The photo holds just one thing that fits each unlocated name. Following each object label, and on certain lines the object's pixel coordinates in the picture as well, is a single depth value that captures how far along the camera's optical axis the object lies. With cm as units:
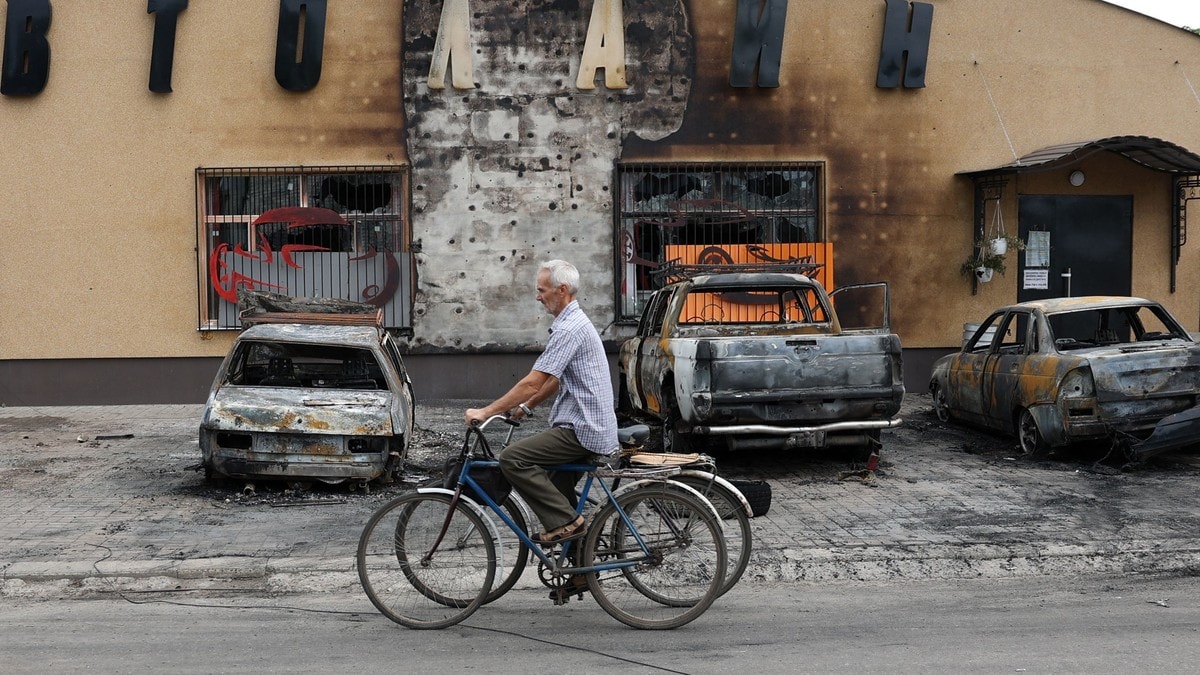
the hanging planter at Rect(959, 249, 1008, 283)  1513
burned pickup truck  925
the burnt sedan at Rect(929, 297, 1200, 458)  955
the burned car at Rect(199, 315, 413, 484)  867
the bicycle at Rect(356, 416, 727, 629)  551
